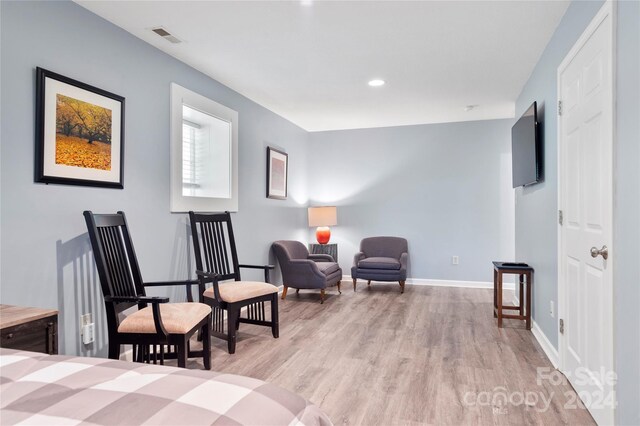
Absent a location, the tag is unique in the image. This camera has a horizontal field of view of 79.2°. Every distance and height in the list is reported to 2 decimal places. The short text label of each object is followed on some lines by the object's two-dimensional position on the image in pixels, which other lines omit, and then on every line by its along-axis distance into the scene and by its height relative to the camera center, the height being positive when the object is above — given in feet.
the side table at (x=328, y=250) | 20.21 -1.82
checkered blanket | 2.61 -1.35
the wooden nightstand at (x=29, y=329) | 5.22 -1.62
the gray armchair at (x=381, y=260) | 17.49 -2.10
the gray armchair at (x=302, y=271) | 15.67 -2.33
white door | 6.08 +0.01
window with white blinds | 12.01 +2.05
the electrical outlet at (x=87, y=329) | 8.21 -2.44
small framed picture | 16.58 +1.89
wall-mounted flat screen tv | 10.45 +1.98
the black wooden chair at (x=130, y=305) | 7.48 -1.99
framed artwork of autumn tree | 7.43 +1.72
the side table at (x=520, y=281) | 11.75 -2.14
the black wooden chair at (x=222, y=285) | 10.00 -1.95
